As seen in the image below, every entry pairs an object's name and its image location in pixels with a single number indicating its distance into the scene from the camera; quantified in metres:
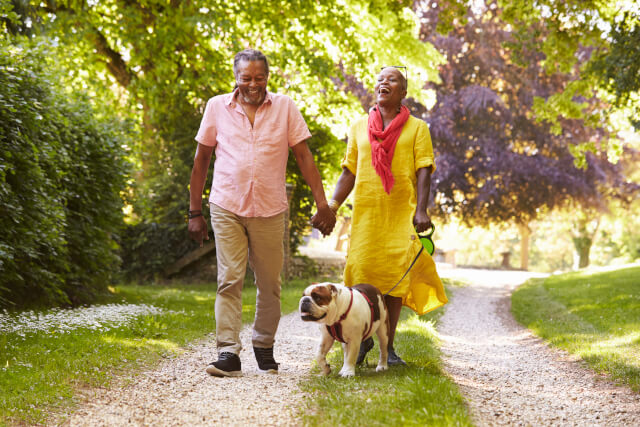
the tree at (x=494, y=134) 23.50
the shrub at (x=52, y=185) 7.18
